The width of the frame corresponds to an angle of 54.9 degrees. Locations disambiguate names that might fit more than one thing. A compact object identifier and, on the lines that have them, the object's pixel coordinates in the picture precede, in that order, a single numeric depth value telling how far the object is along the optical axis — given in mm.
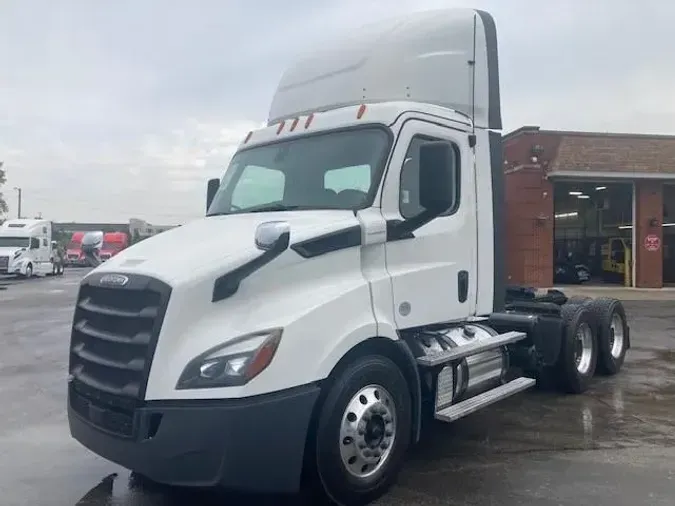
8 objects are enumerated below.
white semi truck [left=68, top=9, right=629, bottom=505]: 3801
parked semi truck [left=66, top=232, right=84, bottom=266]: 53906
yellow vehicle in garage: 27188
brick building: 24203
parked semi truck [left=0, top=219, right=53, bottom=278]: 34344
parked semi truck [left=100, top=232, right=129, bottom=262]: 48125
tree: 57594
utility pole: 82812
